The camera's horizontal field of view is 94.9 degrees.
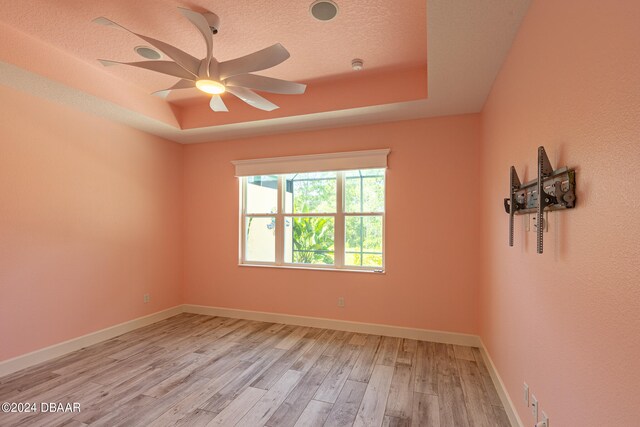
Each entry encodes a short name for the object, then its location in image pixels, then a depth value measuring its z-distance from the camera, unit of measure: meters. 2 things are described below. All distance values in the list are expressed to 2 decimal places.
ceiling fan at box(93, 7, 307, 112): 1.92
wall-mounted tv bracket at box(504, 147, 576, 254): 1.21
